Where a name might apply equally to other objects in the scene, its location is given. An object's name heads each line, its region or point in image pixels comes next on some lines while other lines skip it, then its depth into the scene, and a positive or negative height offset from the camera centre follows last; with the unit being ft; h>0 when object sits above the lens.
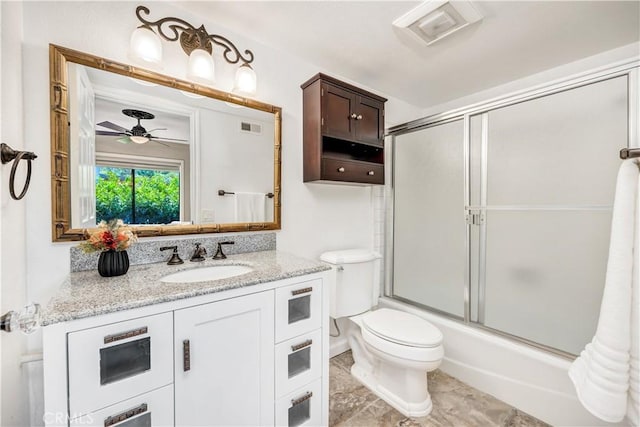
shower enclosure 4.62 +0.06
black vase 3.48 -0.70
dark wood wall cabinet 5.63 +1.84
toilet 4.72 -2.44
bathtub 4.52 -3.19
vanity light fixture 4.06 +2.78
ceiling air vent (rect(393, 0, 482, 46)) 4.33 +3.39
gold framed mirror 3.67 +1.05
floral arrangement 3.36 -0.37
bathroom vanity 2.49 -1.59
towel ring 2.69 +0.58
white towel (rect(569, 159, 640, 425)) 2.94 -1.30
